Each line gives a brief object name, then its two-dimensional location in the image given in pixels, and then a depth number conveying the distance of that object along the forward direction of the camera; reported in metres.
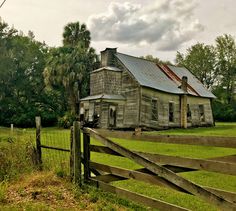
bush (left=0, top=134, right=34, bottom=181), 8.05
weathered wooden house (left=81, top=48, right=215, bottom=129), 28.98
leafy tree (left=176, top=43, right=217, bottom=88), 60.62
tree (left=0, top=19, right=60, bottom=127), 40.12
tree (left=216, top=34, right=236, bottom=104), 59.53
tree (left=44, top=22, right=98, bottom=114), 37.00
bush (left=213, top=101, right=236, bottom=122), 51.78
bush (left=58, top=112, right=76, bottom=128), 34.16
